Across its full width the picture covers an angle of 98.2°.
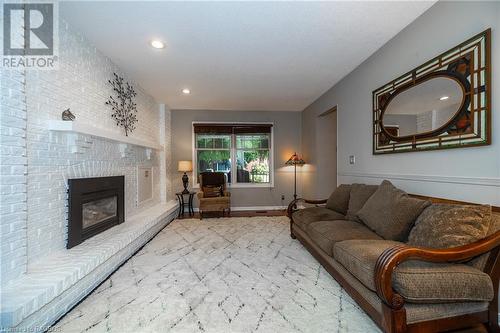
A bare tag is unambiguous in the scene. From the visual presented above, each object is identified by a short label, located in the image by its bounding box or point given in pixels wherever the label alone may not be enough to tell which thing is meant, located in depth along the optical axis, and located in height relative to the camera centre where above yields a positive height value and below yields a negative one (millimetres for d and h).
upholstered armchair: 4910 -609
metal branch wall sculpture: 3213 +1022
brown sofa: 1295 -663
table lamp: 5383 -2
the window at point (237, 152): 5949 +435
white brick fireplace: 1574 -62
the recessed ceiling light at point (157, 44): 2592 +1521
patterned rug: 1628 -1170
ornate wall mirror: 1660 +597
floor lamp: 5727 +136
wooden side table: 5321 -881
